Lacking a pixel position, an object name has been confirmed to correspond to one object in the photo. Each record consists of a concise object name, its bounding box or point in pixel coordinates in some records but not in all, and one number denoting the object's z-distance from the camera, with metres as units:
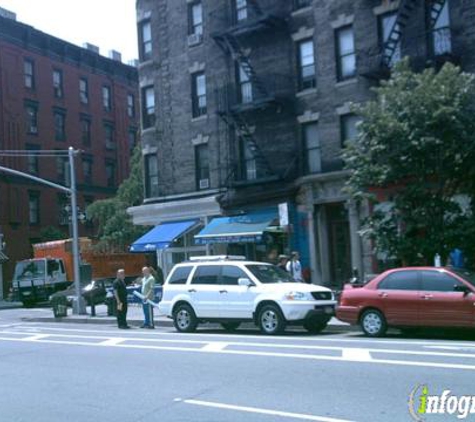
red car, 14.13
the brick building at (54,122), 46.31
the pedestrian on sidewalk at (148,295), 20.11
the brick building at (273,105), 23.61
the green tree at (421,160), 17.00
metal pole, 25.53
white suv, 16.31
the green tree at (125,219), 40.94
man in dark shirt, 20.28
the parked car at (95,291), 28.76
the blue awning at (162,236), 28.23
